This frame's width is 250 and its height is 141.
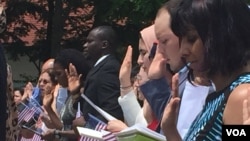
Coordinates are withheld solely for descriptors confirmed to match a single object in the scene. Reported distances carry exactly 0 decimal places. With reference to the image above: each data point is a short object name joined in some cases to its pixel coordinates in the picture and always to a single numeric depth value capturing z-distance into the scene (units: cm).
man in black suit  621
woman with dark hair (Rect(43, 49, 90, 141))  685
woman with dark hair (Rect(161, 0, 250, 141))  279
